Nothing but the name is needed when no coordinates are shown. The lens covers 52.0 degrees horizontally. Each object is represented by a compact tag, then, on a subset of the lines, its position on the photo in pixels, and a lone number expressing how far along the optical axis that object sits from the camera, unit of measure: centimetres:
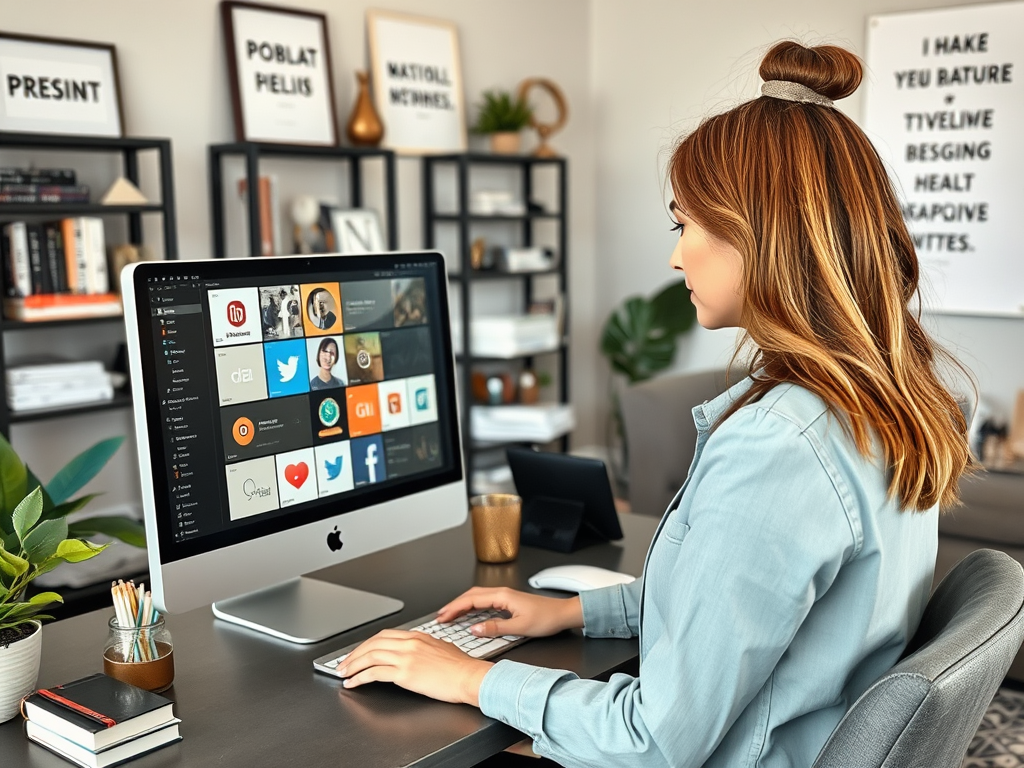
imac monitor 127
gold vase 381
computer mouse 151
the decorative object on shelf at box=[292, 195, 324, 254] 368
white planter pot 111
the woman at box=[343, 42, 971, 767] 98
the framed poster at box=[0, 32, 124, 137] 297
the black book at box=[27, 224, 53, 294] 290
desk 105
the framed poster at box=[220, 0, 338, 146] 353
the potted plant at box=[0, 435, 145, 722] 111
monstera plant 457
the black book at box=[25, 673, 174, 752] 103
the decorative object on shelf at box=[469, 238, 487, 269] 431
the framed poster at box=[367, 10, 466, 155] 402
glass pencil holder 117
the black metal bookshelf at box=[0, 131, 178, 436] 283
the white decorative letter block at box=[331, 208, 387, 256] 374
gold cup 166
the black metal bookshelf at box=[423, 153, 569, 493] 414
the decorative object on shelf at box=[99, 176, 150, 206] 305
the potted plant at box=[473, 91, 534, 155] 429
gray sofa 325
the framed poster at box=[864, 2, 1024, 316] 392
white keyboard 126
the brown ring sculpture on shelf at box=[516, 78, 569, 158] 445
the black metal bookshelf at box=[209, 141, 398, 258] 339
